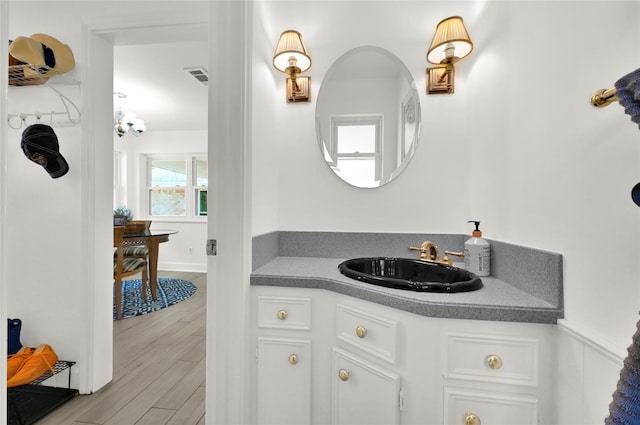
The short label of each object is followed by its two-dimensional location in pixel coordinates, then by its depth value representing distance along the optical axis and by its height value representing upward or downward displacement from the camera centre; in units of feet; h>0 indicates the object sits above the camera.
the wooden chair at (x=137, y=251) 11.06 -1.59
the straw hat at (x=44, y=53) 4.94 +2.60
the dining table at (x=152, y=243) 10.94 -1.33
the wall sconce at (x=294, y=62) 5.34 +2.62
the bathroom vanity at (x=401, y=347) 3.06 -1.57
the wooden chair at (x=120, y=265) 9.45 -1.97
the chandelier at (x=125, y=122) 12.34 +3.51
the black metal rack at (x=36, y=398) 5.10 -3.49
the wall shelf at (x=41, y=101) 5.75 +2.06
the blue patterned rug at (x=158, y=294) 10.71 -3.55
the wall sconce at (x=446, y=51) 4.86 +2.64
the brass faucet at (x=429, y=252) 4.99 -0.69
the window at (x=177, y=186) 17.89 +1.25
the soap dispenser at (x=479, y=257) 4.46 -0.67
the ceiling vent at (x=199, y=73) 10.11 +4.56
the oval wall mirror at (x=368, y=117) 5.67 +1.75
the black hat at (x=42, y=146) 5.35 +1.04
